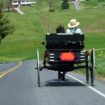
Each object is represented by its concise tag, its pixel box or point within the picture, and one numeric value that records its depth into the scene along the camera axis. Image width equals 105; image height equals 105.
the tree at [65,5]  156.20
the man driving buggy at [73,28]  19.23
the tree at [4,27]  85.25
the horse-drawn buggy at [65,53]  18.59
